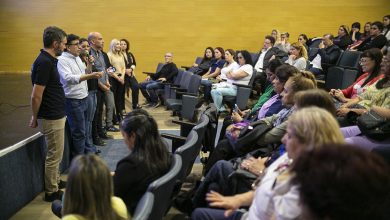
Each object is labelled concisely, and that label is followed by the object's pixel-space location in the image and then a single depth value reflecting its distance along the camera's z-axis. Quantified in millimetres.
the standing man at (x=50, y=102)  2793
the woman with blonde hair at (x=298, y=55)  5629
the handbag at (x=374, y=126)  2520
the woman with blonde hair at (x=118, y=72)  5344
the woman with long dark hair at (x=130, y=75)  6008
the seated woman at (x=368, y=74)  3445
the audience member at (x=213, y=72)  6395
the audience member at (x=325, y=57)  6539
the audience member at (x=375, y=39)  6402
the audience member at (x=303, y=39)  8388
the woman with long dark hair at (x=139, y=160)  1877
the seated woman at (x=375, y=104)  2556
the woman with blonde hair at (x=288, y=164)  1302
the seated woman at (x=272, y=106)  2917
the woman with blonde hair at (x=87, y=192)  1397
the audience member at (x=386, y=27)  6946
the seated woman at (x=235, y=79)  5820
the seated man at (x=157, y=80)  6555
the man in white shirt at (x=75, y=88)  3297
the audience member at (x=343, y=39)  7812
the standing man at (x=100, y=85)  4422
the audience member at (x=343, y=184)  854
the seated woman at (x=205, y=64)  7270
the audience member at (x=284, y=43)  8006
